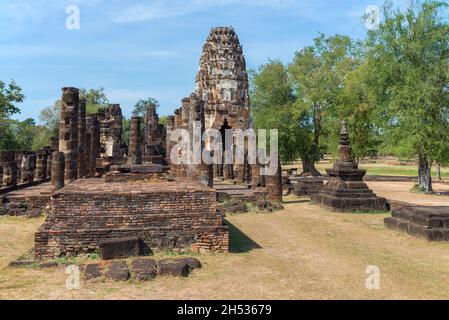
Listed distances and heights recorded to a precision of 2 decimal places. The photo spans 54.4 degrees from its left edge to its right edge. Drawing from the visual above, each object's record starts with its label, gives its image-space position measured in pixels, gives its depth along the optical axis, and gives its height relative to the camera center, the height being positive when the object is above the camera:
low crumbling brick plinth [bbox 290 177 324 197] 22.73 -1.51
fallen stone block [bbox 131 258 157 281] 7.17 -1.89
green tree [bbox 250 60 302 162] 37.13 +4.73
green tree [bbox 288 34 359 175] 36.47 +6.52
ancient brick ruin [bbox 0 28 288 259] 9.12 -0.74
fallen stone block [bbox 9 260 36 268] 8.09 -1.98
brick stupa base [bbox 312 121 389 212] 17.00 -1.27
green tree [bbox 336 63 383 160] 33.94 +3.41
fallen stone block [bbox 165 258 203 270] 8.00 -1.93
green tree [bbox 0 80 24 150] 36.56 +4.64
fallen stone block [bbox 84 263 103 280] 7.15 -1.92
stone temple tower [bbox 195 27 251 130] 38.31 +7.62
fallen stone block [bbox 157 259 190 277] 7.41 -1.90
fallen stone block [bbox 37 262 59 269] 8.01 -1.98
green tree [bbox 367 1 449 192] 23.23 +4.20
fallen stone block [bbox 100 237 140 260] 8.49 -1.78
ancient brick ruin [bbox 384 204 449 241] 10.92 -1.69
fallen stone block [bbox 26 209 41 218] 14.95 -1.94
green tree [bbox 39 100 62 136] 72.31 +6.88
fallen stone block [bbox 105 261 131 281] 7.07 -1.89
